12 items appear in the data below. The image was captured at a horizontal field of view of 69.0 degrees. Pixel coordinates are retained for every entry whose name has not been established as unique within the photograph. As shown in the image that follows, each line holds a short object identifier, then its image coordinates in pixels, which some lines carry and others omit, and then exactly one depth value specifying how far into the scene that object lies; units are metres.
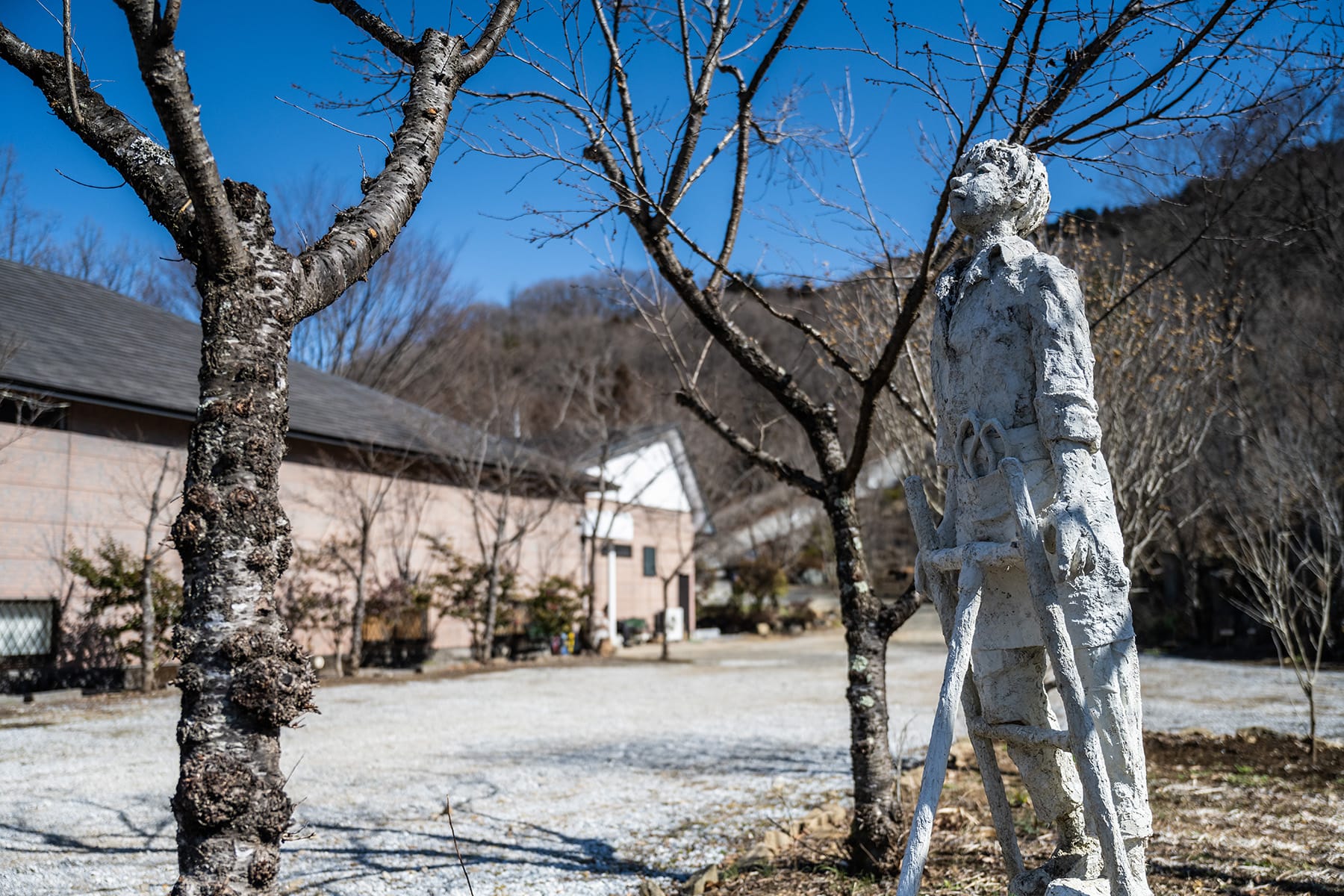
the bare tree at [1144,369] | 7.34
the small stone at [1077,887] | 2.92
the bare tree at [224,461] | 2.51
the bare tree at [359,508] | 16.64
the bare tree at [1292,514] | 7.80
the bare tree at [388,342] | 32.62
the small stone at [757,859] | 5.00
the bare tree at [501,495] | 19.31
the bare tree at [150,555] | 13.22
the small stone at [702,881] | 4.57
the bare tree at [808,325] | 4.26
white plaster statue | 2.87
